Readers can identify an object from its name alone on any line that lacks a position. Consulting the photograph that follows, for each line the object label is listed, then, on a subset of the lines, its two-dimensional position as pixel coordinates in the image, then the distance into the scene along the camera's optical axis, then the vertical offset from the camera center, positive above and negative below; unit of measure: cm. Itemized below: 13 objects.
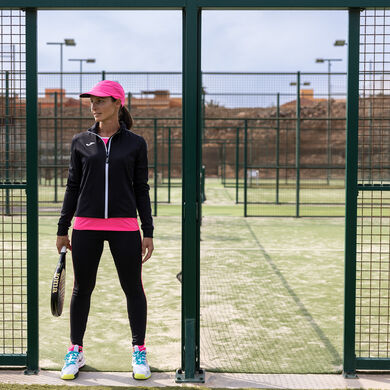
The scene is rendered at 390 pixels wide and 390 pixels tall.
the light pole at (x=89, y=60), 2192 +424
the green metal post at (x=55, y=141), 1403 +61
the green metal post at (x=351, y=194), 342 -17
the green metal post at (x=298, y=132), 1280 +81
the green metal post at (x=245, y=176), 1222 -24
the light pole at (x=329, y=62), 1536 +466
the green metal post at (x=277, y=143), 1424 +61
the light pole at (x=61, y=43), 1610 +447
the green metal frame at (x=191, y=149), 339 +10
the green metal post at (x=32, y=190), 346 -16
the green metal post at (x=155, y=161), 1251 +10
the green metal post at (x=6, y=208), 1195 -103
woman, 322 -26
